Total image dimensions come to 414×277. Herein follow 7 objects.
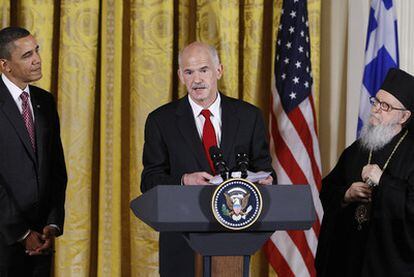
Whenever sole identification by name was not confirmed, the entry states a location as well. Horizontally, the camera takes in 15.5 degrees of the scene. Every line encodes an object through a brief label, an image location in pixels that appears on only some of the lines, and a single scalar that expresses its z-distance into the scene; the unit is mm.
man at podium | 7987
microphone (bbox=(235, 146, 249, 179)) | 6329
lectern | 6147
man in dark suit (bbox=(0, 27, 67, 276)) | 8231
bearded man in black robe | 8038
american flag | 10793
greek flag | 10643
